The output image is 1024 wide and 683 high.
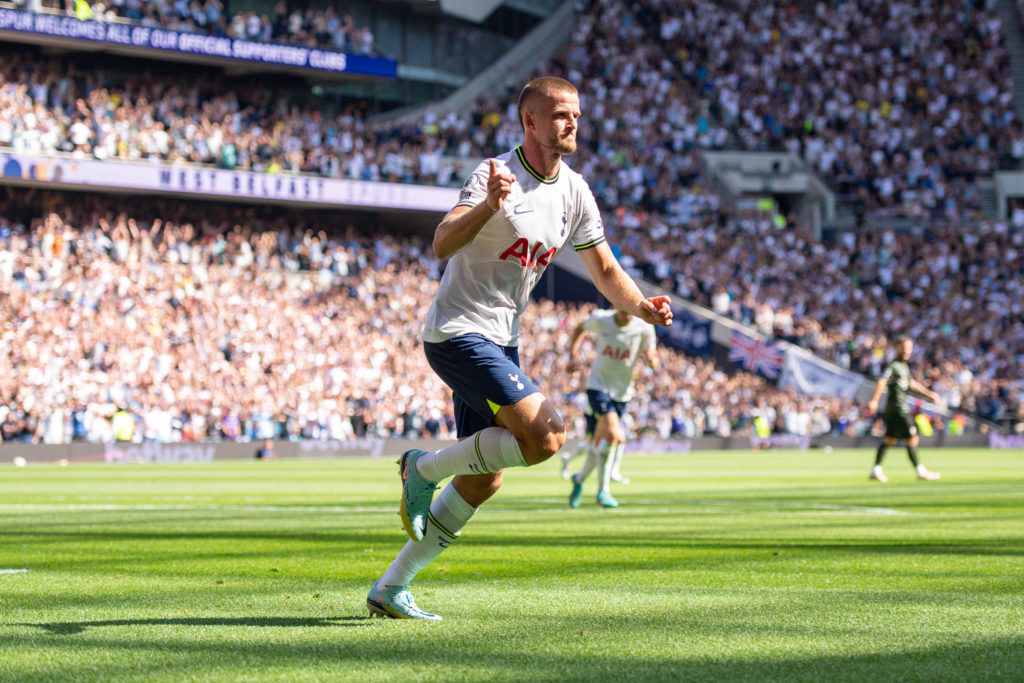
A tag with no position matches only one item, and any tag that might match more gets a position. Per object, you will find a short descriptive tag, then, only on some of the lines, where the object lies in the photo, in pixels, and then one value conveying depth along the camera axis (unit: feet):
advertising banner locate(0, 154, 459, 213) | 135.54
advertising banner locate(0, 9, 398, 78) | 140.05
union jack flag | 157.79
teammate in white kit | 53.98
